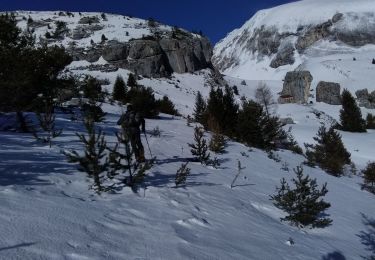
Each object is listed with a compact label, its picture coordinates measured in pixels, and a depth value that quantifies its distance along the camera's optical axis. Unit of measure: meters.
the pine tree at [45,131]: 9.28
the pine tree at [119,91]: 27.08
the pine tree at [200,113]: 20.23
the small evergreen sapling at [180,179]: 7.59
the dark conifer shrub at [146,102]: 19.58
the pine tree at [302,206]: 7.82
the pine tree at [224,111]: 18.55
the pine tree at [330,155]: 16.28
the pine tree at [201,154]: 10.75
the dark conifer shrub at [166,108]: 25.56
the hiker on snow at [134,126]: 8.99
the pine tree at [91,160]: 6.25
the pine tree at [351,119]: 31.81
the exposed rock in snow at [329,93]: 59.00
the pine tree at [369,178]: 14.93
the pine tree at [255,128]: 17.38
